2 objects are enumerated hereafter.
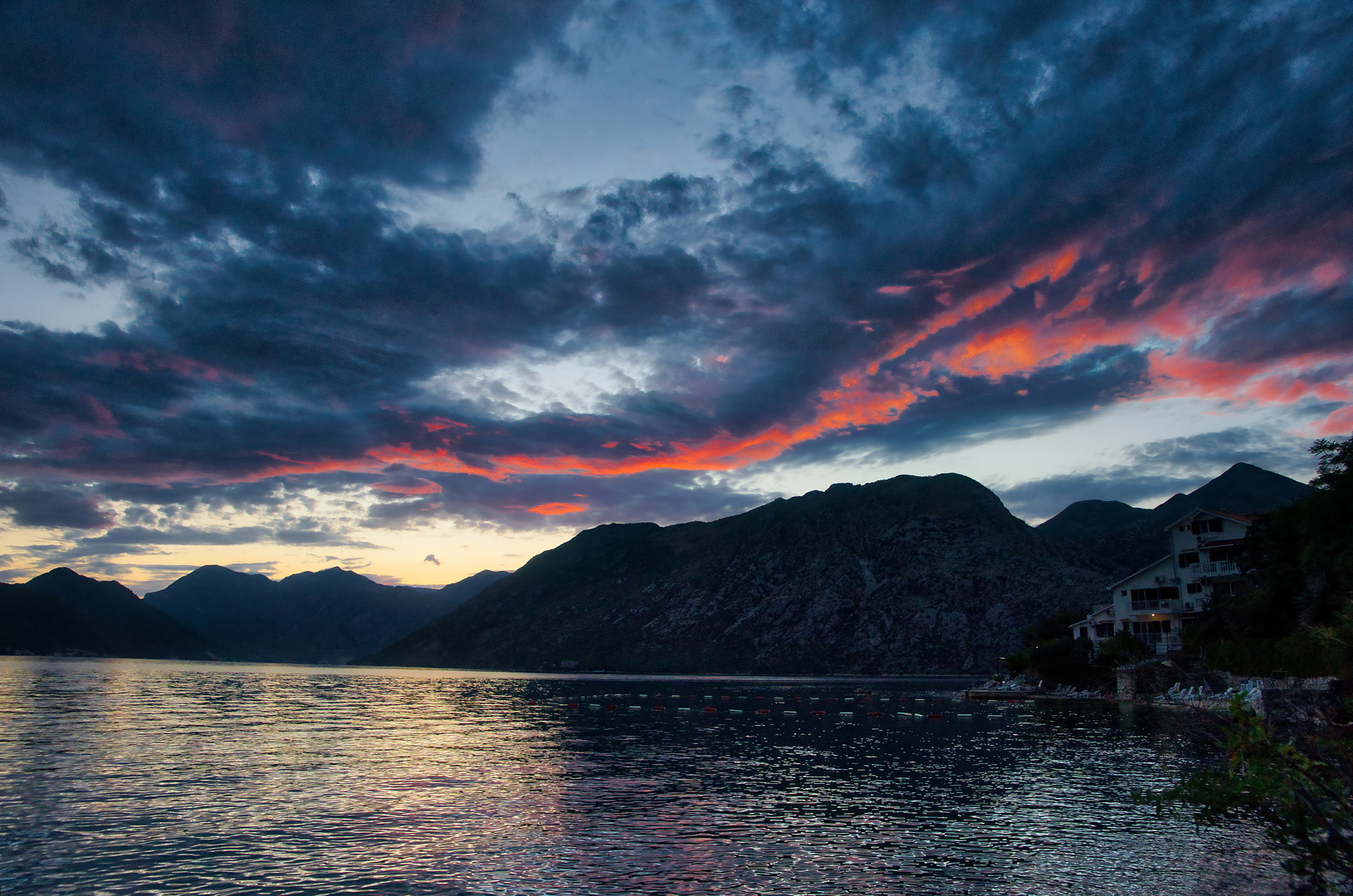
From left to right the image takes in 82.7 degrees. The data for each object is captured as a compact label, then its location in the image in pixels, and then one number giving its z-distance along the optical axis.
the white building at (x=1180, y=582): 100.69
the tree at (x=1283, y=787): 16.66
